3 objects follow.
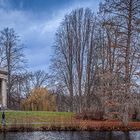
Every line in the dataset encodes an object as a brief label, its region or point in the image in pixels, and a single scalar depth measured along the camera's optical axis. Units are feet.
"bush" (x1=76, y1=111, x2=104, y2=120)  156.56
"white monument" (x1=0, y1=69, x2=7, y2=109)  180.34
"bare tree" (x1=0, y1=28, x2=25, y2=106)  212.23
